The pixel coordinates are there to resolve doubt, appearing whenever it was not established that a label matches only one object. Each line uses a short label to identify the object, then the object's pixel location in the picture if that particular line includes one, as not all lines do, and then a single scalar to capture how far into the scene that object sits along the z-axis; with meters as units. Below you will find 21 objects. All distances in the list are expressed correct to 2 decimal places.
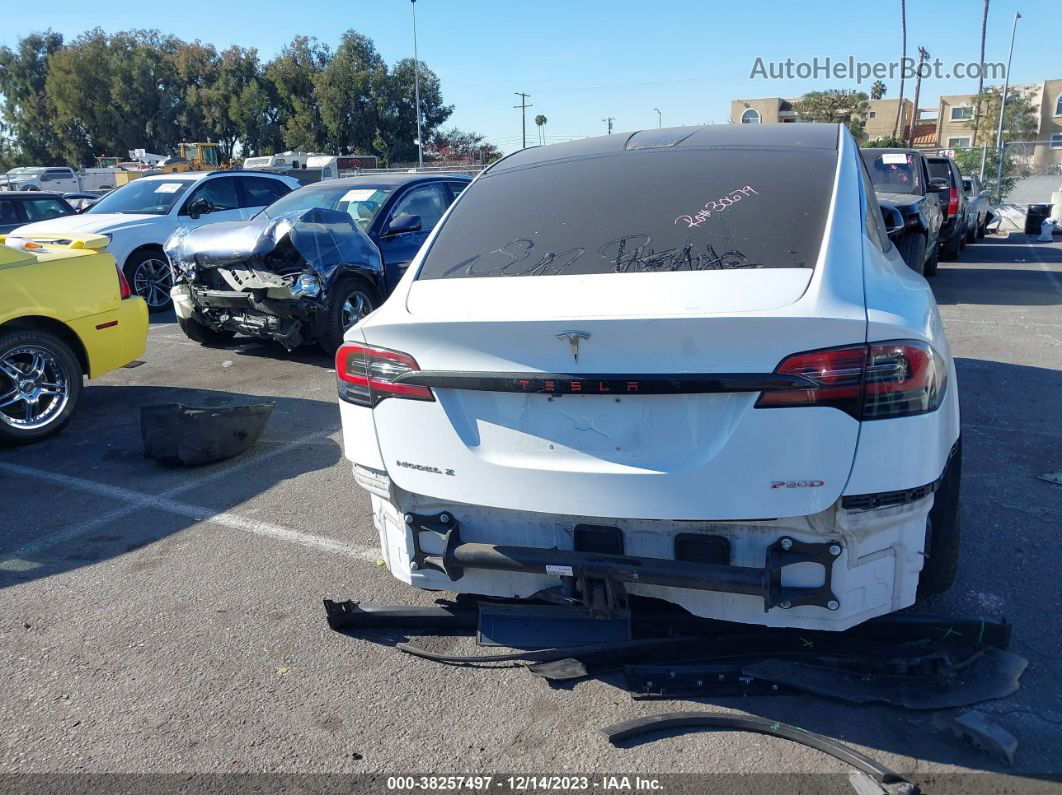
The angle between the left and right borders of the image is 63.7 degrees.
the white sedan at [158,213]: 11.12
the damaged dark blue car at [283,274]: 7.65
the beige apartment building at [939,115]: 65.12
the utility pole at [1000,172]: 29.24
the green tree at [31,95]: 62.12
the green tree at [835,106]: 60.56
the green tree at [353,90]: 54.38
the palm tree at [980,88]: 44.88
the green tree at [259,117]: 57.66
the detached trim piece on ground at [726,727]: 2.63
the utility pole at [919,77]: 45.10
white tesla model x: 2.47
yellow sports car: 5.95
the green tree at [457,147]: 54.05
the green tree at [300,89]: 56.31
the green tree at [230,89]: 58.12
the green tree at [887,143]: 36.26
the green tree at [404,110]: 55.66
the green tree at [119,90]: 58.56
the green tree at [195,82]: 58.81
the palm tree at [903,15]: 46.75
